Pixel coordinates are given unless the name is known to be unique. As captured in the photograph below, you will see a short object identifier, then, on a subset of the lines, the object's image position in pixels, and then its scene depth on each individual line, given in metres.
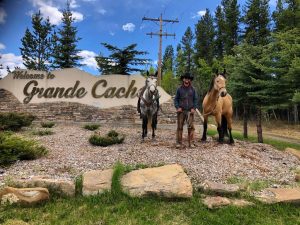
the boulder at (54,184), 4.60
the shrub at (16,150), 5.91
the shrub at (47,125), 11.85
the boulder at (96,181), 4.67
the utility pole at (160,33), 21.68
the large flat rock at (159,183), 4.55
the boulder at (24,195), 4.23
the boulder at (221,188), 4.73
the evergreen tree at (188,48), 44.62
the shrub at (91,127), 11.22
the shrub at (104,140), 7.78
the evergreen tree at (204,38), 39.87
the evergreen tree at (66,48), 26.35
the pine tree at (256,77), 11.13
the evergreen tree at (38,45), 27.97
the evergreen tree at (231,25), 34.25
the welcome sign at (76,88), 14.55
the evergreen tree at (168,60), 48.10
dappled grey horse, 8.42
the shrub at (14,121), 10.13
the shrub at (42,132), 9.61
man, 7.65
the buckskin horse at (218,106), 7.64
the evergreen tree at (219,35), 36.99
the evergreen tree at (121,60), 22.65
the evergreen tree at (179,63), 43.74
